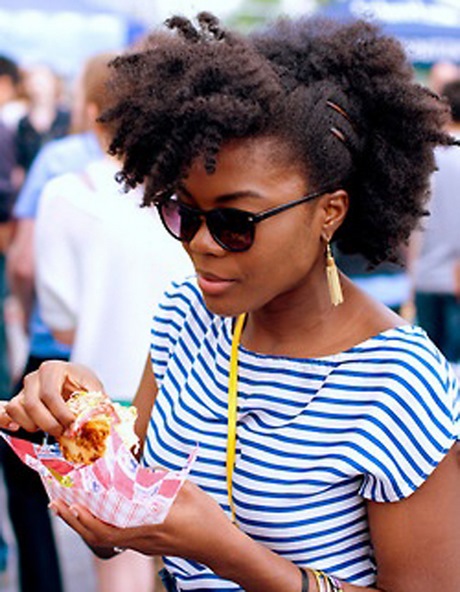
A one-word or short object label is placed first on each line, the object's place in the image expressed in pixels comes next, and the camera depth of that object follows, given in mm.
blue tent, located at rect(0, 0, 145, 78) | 10617
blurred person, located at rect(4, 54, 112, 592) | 4008
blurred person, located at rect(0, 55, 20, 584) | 5484
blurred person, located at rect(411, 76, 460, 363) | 5820
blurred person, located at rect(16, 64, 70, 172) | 7488
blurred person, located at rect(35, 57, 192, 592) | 3572
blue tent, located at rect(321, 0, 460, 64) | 10859
